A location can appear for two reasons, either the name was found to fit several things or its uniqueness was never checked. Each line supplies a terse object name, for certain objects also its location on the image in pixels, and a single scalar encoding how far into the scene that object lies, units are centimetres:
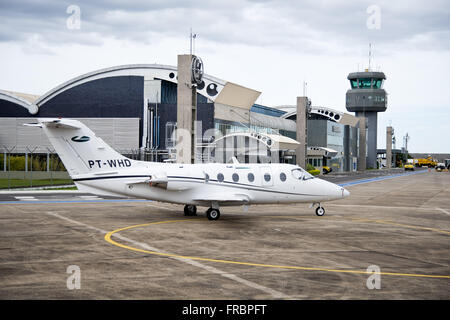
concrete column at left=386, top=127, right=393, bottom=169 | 17350
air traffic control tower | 15262
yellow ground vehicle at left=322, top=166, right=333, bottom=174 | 9750
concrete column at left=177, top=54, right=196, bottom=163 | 4006
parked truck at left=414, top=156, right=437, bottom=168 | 17036
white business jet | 2333
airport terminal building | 6725
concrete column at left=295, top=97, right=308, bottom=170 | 6956
